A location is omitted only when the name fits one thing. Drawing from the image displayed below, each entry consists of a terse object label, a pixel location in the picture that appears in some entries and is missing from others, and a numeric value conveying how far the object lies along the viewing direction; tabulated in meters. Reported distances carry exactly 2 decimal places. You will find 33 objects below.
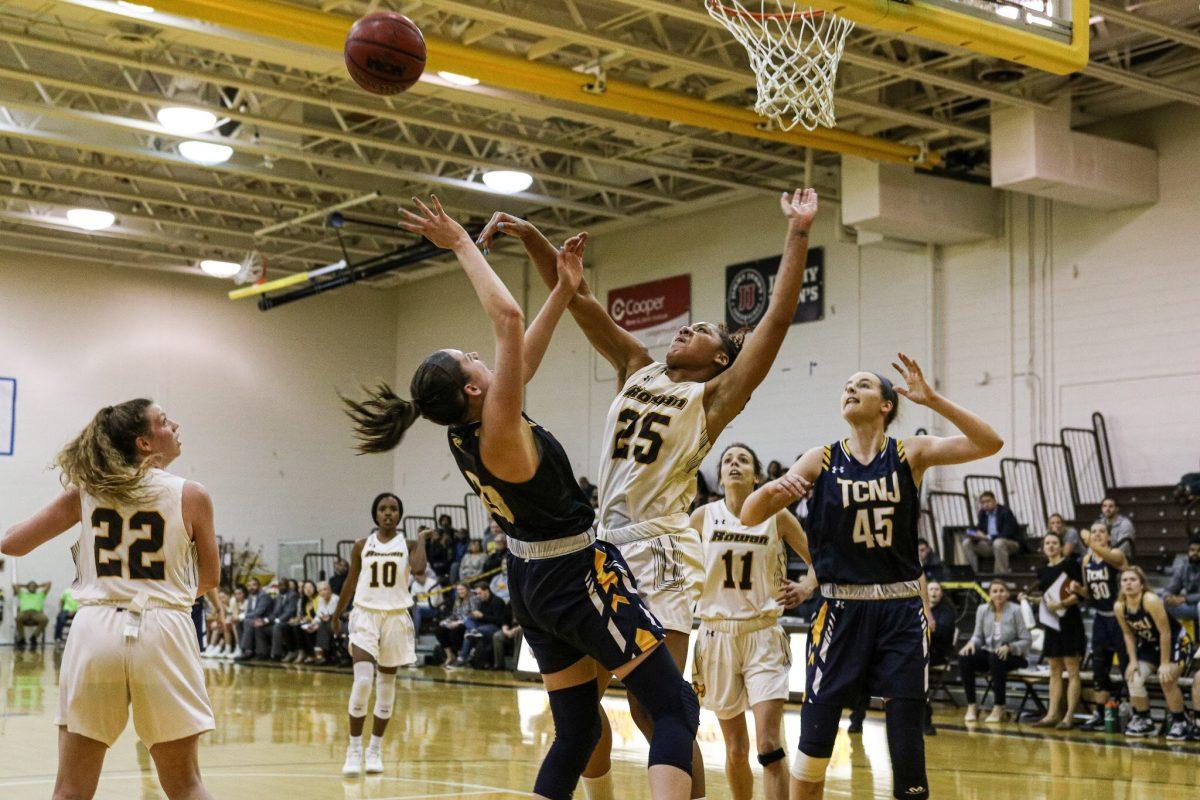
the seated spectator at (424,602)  21.19
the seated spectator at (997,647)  13.88
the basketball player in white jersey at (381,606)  9.38
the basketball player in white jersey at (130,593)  4.50
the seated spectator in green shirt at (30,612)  25.30
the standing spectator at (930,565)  16.33
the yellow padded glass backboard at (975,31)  8.52
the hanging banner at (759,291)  21.20
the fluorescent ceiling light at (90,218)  21.89
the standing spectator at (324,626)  21.81
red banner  23.03
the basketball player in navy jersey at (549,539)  4.21
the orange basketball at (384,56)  7.50
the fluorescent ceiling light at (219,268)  23.65
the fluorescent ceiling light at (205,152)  19.02
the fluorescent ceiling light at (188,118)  17.31
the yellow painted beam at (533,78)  13.20
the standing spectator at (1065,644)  13.32
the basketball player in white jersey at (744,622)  6.38
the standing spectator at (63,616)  24.77
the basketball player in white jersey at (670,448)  5.11
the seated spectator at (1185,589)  13.33
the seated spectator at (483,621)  20.00
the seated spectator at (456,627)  20.86
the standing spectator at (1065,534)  13.99
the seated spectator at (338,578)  22.14
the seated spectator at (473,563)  21.48
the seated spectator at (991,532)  16.94
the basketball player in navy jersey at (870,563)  5.44
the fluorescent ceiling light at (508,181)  19.17
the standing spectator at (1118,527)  15.02
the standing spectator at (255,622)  23.53
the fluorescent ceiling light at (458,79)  15.73
